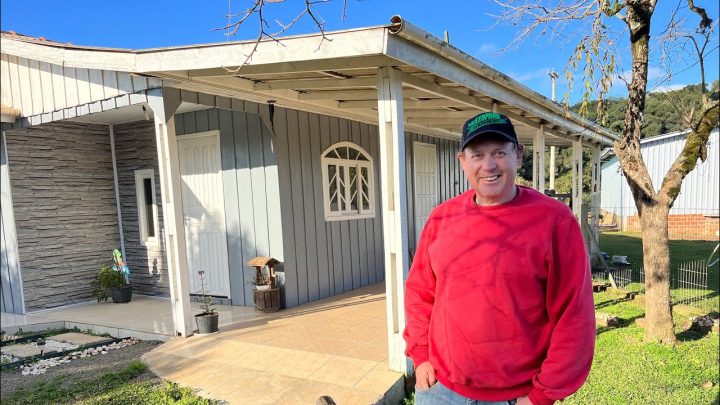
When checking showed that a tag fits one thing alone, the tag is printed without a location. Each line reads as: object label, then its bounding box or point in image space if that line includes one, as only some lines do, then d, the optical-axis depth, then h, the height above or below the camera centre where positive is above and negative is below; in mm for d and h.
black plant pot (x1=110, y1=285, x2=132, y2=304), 5855 -1437
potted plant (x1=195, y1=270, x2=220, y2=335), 4070 -1308
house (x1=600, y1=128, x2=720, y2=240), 14133 -1309
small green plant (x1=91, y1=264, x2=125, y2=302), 5895 -1268
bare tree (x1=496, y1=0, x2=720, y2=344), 3416 +328
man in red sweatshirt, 1277 -369
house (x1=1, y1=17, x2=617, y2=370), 3160 +378
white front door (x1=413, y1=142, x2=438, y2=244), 7793 -87
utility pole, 3751 +417
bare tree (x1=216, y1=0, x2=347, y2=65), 2189 +891
